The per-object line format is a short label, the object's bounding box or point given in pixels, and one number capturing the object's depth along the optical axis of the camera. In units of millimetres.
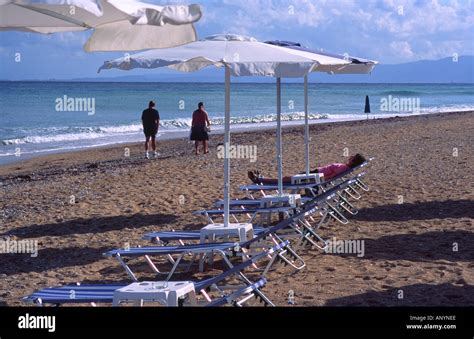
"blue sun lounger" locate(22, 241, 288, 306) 4866
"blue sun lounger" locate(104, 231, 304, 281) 6129
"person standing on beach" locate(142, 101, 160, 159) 16812
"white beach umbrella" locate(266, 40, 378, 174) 7978
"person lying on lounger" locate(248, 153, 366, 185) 9886
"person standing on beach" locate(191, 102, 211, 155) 16828
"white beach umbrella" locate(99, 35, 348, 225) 6379
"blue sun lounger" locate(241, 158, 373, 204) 9383
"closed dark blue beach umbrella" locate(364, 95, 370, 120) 38897
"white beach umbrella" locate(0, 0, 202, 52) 4227
